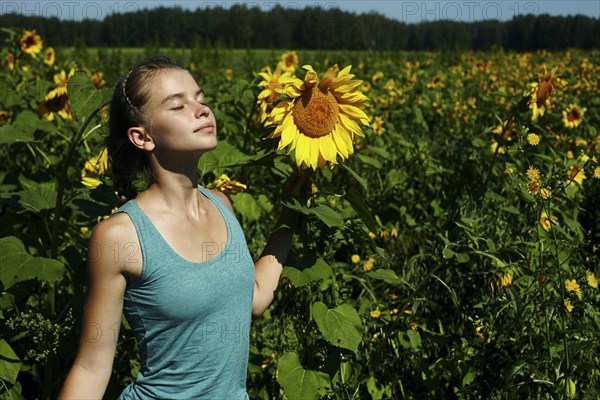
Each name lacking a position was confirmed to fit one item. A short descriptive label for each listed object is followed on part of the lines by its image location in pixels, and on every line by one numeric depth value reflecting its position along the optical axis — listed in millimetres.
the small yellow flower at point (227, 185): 2336
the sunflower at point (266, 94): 2682
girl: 1484
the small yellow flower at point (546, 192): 2197
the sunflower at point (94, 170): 2135
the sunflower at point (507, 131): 3873
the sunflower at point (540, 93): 3543
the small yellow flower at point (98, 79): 5051
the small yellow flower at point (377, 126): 5155
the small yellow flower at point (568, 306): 2257
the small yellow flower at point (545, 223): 3041
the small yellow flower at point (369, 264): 2986
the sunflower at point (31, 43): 5514
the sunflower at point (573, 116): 5367
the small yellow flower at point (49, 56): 5959
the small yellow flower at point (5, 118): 3967
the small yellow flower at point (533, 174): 2254
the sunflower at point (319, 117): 1780
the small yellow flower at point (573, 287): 2271
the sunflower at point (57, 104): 3570
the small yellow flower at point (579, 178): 3391
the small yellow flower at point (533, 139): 2445
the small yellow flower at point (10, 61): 5361
